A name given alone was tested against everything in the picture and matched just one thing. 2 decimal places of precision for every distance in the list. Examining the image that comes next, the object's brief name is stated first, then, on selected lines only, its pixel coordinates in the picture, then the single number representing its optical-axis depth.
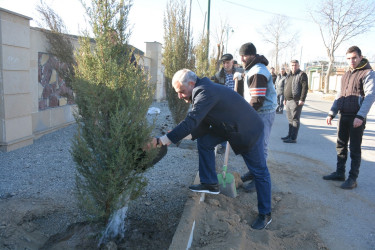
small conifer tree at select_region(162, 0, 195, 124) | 7.36
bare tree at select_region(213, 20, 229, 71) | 15.27
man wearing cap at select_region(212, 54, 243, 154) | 6.87
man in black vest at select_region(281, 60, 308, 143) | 7.50
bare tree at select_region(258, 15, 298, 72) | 53.16
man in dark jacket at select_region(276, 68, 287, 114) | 12.15
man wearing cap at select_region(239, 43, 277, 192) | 3.88
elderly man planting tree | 2.88
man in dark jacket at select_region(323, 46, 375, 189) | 4.25
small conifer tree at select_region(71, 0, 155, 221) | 2.43
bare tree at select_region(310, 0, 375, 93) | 34.15
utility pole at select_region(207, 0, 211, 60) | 15.59
